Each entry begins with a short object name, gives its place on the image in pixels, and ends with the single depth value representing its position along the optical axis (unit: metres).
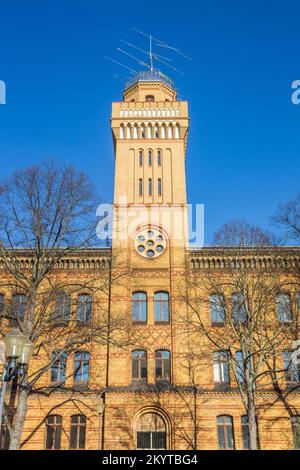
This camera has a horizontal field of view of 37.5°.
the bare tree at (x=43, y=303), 17.20
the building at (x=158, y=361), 22.95
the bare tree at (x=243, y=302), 20.50
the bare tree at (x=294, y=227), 23.45
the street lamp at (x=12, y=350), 10.76
